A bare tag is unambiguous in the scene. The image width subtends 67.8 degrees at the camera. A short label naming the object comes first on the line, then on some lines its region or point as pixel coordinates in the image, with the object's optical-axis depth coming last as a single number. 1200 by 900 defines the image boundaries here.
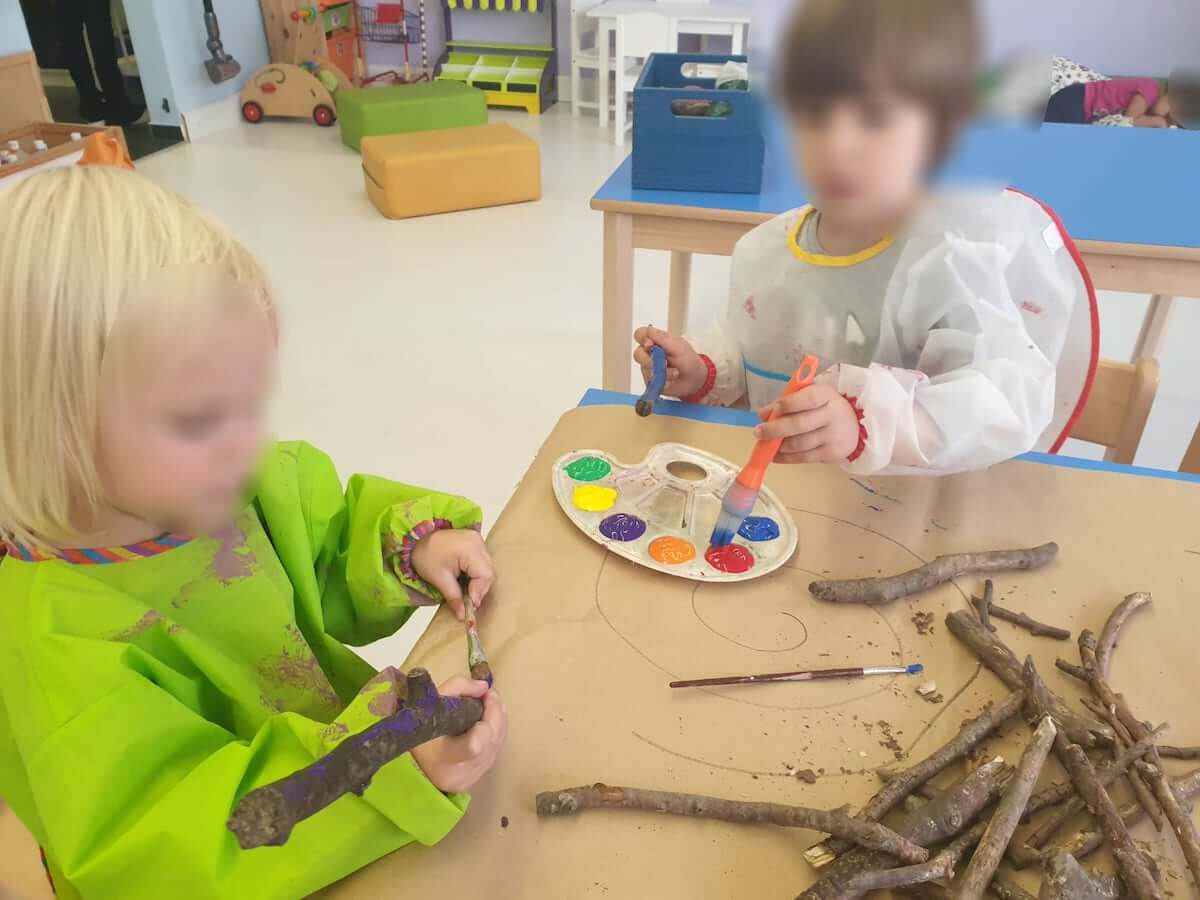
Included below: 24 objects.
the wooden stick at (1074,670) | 0.53
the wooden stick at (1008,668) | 0.48
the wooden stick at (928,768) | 0.43
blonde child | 0.37
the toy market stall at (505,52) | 3.77
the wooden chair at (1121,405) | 0.84
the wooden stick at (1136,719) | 0.43
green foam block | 3.00
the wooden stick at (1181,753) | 0.48
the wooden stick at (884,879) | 0.41
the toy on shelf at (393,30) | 3.81
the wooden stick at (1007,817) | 0.41
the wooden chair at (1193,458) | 0.96
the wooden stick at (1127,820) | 0.43
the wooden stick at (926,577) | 0.58
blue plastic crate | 1.00
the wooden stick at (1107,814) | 0.41
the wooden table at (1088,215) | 0.98
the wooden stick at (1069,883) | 0.40
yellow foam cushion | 2.63
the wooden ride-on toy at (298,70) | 3.53
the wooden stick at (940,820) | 0.41
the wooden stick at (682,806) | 0.44
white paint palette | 0.61
